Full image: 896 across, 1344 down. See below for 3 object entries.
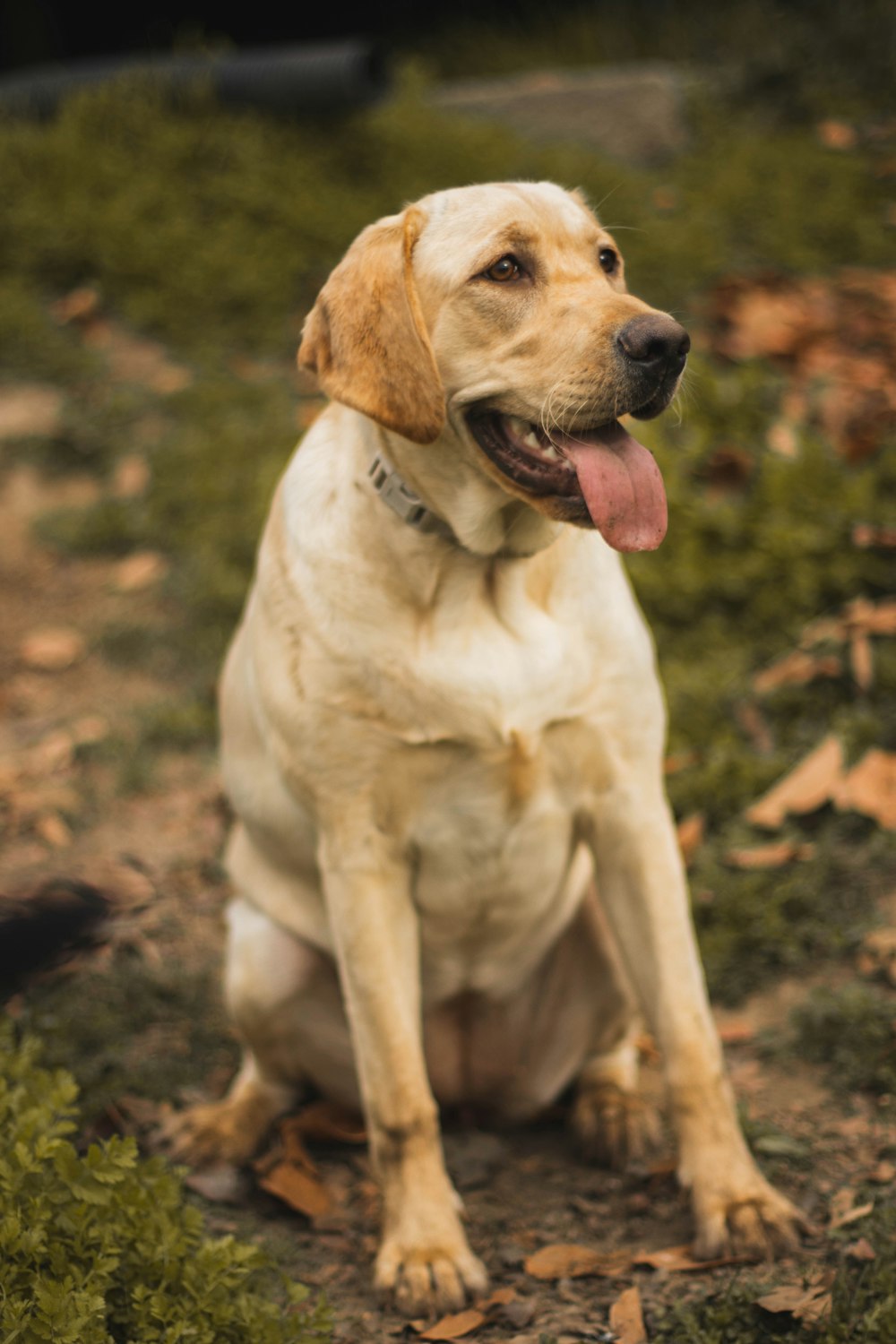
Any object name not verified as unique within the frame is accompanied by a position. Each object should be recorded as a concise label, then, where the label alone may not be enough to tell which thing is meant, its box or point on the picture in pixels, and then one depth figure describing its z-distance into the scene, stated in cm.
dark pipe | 772
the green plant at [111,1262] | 215
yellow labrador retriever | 250
